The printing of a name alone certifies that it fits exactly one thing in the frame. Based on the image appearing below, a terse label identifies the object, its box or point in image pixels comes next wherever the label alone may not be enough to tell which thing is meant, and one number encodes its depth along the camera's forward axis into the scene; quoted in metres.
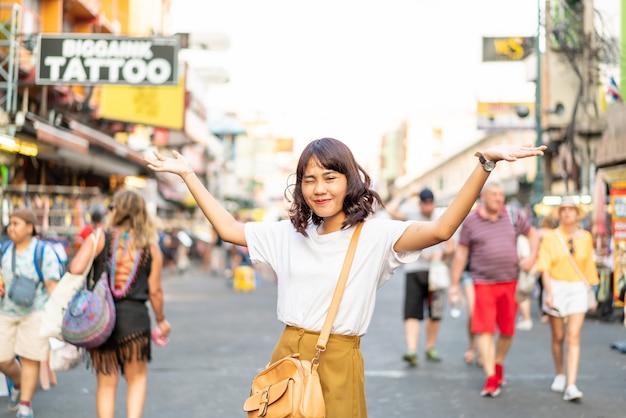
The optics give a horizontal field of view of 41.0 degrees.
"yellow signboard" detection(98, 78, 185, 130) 22.55
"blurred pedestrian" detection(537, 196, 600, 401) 7.37
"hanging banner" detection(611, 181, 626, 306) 10.80
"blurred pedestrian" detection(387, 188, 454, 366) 9.35
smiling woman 2.96
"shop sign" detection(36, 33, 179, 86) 11.87
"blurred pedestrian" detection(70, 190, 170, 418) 5.30
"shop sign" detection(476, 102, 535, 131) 24.86
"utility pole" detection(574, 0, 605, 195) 23.67
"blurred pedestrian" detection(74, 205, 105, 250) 8.21
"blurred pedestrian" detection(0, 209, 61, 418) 6.30
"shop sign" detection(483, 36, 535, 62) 18.80
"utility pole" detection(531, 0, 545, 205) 20.45
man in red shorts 7.43
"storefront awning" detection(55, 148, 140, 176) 18.54
